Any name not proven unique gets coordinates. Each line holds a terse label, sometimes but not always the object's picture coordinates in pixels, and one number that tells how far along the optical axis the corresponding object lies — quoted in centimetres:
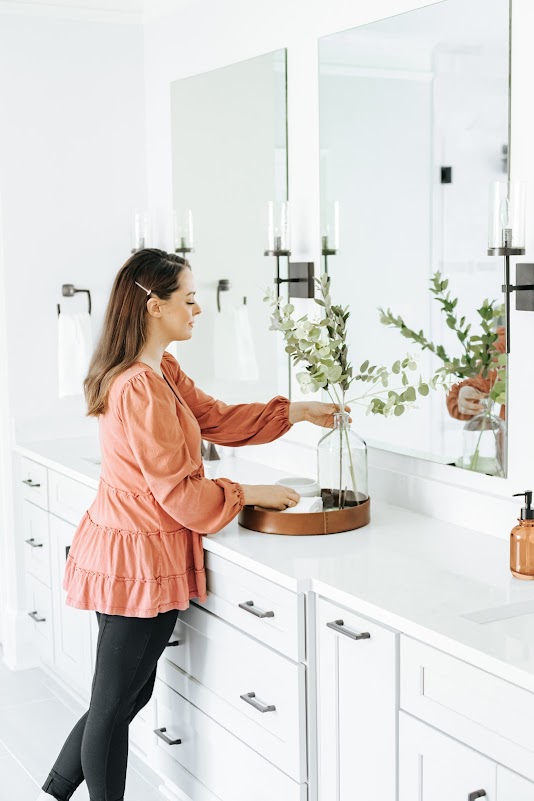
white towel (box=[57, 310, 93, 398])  362
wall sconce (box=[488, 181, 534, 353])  212
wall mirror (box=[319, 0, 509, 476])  225
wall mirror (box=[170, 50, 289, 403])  303
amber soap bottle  198
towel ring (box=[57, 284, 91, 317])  367
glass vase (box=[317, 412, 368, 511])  248
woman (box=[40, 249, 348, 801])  225
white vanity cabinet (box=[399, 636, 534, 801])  158
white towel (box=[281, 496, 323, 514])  240
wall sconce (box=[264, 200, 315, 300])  288
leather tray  236
